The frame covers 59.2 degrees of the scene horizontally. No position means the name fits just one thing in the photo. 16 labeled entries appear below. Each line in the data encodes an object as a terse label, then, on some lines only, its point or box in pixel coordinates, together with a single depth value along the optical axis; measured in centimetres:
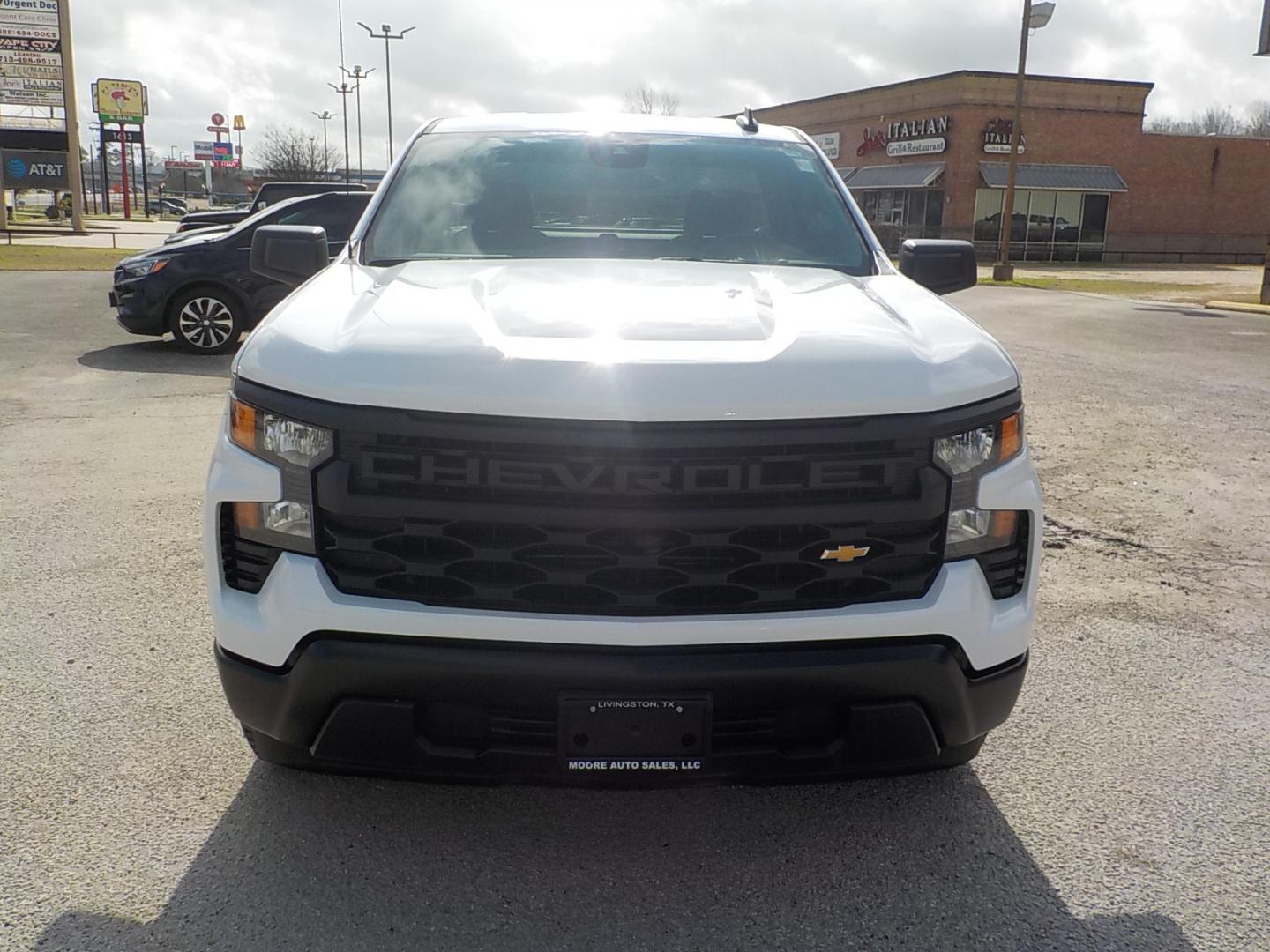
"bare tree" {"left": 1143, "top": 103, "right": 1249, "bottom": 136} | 8436
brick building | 4078
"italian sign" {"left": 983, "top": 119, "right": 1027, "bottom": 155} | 4053
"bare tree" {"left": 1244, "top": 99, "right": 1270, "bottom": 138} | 8431
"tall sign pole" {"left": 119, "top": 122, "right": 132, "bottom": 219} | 7301
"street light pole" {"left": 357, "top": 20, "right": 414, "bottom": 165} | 5662
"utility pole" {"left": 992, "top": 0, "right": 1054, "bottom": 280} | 2536
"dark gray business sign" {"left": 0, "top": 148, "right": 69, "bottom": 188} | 4159
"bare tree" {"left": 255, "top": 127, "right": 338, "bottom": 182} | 7006
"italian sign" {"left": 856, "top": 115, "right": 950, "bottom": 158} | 4159
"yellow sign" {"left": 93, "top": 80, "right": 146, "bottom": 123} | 8319
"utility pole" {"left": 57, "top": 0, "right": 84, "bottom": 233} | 3938
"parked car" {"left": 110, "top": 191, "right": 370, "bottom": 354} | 1091
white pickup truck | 230
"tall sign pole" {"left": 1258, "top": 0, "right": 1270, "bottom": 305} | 1975
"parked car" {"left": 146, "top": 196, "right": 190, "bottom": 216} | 8425
